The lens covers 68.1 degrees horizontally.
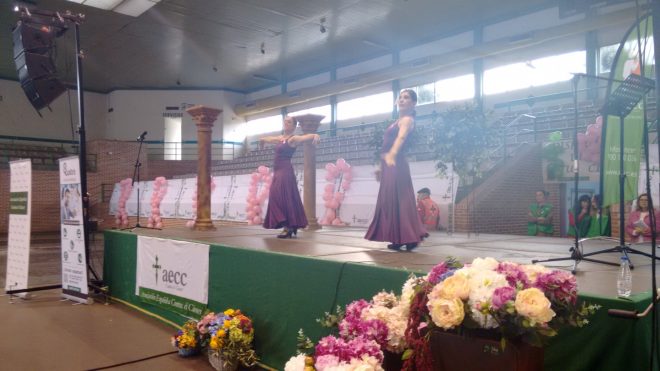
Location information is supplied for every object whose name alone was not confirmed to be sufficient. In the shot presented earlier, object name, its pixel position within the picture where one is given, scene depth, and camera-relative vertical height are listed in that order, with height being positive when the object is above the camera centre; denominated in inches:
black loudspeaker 199.9 +53.5
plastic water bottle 74.4 -12.9
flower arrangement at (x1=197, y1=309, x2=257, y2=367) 125.0 -37.1
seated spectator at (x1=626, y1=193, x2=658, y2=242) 213.8 -10.5
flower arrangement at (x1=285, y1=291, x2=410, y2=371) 71.2 -22.0
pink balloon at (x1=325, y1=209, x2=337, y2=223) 331.0 -13.4
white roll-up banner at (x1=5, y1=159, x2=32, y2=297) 198.5 -14.5
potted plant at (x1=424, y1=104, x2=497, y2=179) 243.1 +29.7
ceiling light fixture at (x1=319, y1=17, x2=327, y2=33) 478.8 +168.5
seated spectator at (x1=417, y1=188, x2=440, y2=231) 277.7 -7.6
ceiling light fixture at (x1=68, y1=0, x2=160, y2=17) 432.5 +170.0
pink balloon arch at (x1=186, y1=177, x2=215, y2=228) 440.5 -8.1
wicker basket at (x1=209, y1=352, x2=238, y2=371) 126.2 -44.4
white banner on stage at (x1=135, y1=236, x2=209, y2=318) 157.4 -28.5
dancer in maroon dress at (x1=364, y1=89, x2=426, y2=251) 146.6 +0.7
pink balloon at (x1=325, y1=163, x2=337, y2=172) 341.4 +19.9
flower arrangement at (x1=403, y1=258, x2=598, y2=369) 58.5 -13.3
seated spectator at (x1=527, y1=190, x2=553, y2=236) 284.1 -12.0
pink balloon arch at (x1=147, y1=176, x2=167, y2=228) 507.5 -5.3
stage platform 73.4 -18.9
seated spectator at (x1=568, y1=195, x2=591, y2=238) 225.3 -8.6
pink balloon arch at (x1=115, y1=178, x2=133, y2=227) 578.2 -8.9
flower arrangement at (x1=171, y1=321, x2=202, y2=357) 138.9 -42.0
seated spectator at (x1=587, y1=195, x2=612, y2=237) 225.6 -11.5
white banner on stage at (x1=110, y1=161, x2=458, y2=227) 292.4 +0.5
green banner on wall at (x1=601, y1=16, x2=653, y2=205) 122.8 +15.0
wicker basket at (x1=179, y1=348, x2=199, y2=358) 139.6 -45.5
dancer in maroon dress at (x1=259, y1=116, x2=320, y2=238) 196.5 +1.2
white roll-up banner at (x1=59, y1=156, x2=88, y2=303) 193.8 -17.0
